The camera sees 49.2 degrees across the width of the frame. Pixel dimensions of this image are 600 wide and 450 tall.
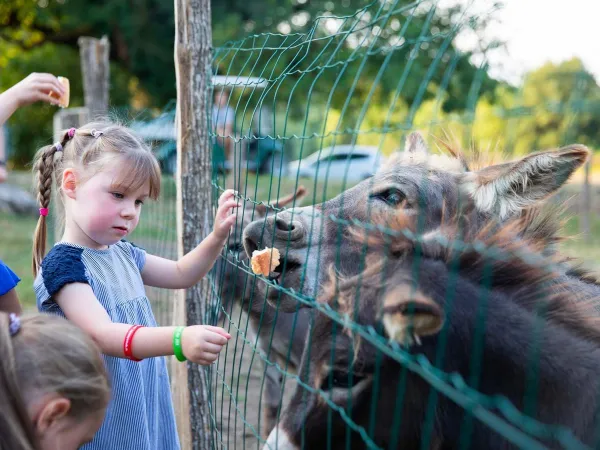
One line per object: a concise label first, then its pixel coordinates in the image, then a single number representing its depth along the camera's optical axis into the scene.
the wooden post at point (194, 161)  3.41
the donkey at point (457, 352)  1.88
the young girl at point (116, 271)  2.18
